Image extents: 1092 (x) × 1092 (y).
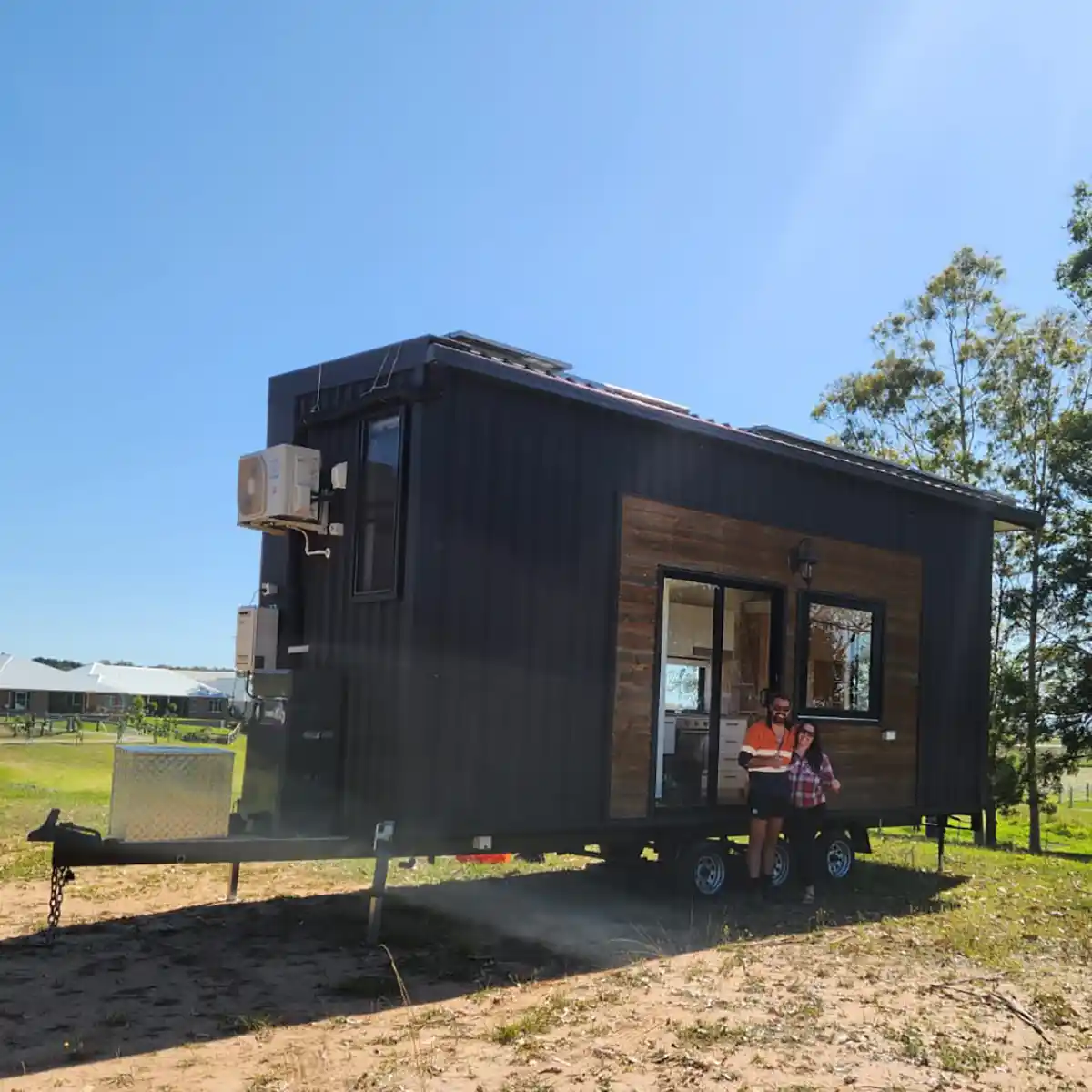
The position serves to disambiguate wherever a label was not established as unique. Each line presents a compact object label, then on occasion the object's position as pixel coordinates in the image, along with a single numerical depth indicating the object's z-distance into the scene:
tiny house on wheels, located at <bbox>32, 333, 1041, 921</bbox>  6.88
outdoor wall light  9.28
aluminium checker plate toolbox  6.07
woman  8.91
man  8.66
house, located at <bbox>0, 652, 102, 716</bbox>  44.91
